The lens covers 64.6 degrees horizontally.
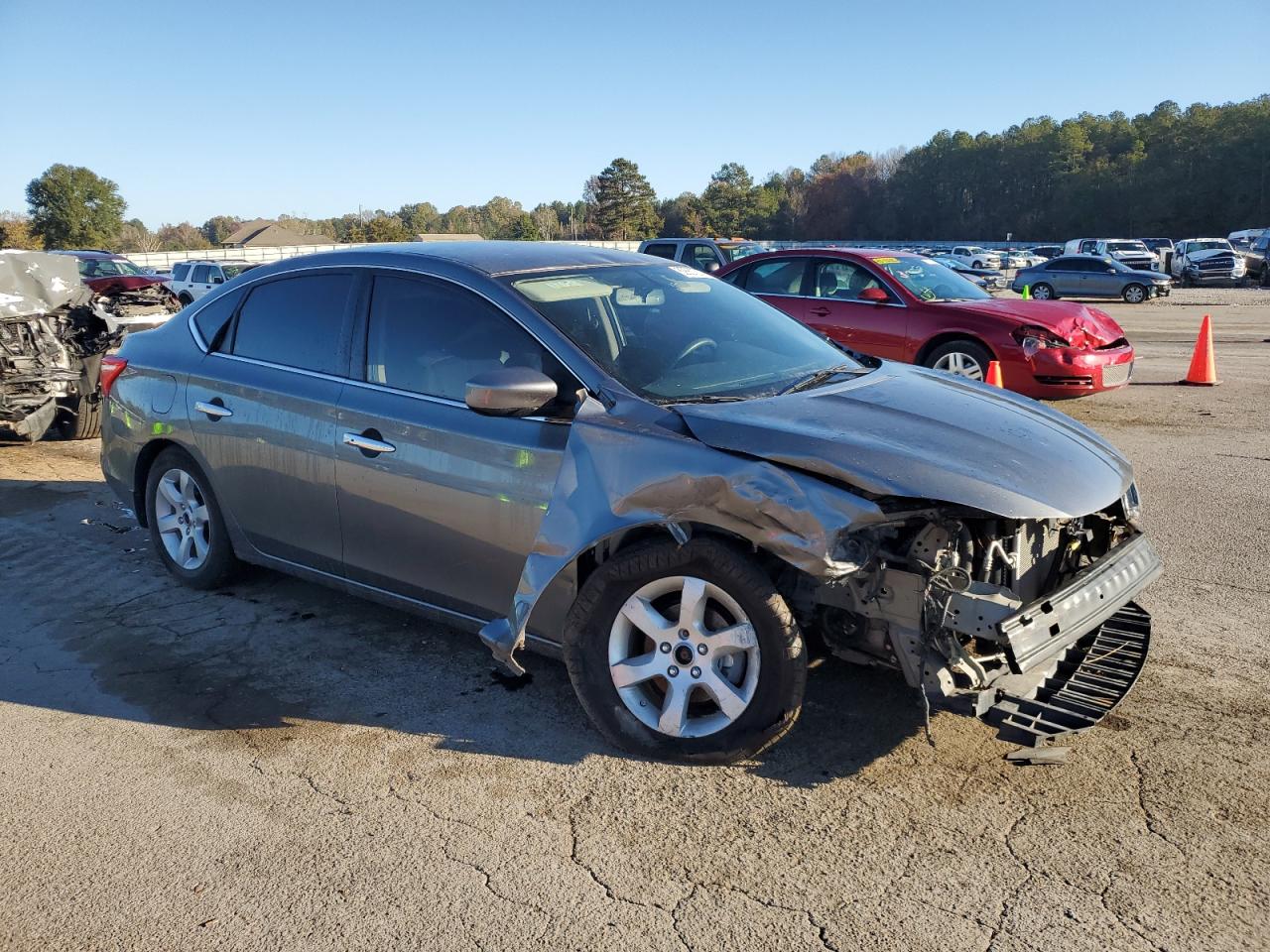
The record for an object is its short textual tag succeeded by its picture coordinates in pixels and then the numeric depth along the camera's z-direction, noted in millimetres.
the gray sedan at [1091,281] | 30688
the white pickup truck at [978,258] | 45344
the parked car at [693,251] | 21531
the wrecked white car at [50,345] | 9430
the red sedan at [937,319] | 9492
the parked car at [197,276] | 28344
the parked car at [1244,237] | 48800
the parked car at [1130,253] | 37469
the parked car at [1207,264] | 36844
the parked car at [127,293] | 11211
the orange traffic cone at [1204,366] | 12070
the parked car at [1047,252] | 56494
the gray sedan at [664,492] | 3158
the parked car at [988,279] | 26914
